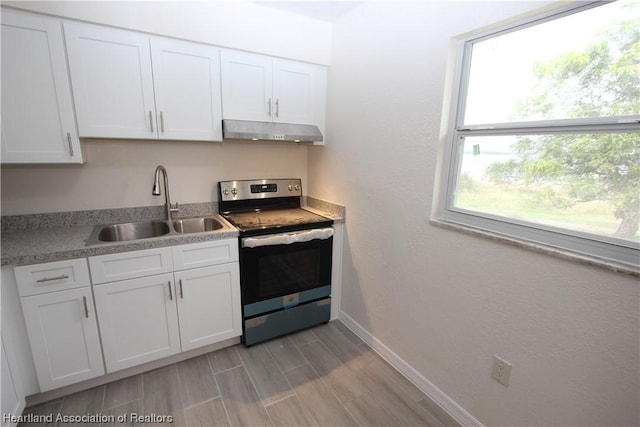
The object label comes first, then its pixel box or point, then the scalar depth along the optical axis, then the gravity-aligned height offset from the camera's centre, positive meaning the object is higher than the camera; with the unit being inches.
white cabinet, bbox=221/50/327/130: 81.4 +17.5
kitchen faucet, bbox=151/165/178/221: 83.6 -13.0
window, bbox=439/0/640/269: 41.1 +4.3
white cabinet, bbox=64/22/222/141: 66.1 +14.7
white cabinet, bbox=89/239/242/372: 66.8 -36.7
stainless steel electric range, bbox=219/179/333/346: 80.4 -31.2
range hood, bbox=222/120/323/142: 80.1 +5.4
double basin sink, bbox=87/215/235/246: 80.4 -22.7
